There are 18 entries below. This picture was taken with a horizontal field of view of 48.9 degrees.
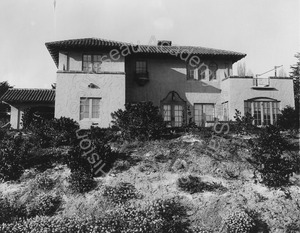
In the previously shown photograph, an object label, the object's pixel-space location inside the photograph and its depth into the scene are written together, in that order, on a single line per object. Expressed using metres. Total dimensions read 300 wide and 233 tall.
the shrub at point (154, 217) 11.32
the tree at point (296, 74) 37.21
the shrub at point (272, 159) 13.88
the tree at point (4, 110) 41.53
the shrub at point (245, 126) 18.69
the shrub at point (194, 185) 13.53
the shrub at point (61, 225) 11.30
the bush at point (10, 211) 12.27
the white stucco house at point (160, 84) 21.95
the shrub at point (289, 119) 20.53
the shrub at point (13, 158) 15.14
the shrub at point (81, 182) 13.82
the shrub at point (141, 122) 17.67
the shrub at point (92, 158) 14.67
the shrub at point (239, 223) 11.27
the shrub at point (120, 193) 13.07
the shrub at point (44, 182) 14.29
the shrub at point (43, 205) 12.66
